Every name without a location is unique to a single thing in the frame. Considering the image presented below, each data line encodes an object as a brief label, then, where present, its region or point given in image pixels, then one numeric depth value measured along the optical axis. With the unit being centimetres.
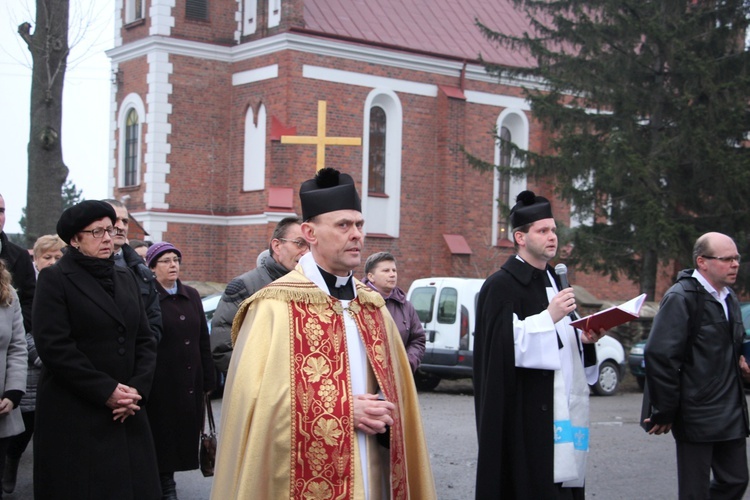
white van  1653
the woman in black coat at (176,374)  744
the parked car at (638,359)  1791
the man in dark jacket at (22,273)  796
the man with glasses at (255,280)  732
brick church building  2759
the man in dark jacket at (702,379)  655
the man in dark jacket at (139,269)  711
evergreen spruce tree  2028
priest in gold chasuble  427
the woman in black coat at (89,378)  550
